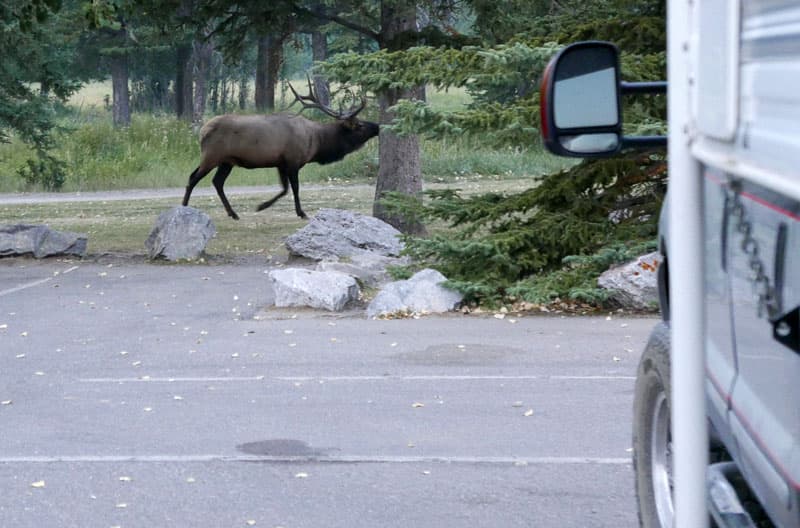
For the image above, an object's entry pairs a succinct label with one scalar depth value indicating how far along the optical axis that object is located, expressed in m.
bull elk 21.97
